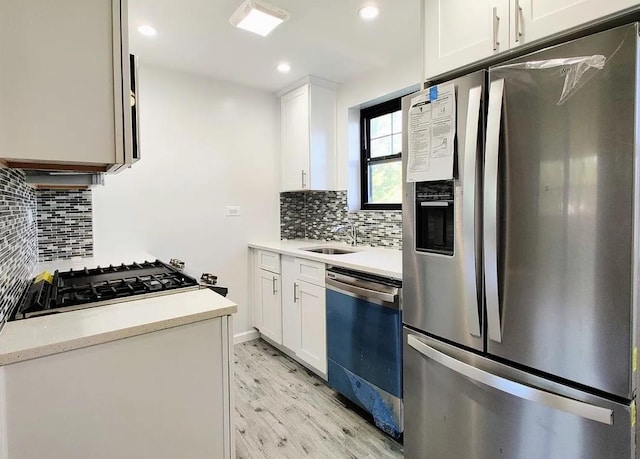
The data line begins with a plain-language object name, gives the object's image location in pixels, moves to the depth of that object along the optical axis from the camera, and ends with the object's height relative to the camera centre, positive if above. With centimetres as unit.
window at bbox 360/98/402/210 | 289 +58
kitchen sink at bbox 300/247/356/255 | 303 -26
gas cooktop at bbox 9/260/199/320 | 125 -28
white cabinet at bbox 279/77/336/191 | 308 +82
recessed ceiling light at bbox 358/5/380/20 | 195 +122
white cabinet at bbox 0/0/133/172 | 92 +40
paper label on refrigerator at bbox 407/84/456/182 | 139 +37
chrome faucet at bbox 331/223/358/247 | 312 -9
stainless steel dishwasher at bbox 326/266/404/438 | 184 -72
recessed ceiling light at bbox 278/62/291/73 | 276 +127
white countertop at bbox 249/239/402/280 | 197 -25
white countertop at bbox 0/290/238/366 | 97 -33
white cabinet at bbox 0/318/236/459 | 96 -55
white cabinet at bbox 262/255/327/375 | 247 -72
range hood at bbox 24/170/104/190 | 180 +25
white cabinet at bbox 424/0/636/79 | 114 +74
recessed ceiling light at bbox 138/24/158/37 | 218 +124
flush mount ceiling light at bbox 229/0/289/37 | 185 +117
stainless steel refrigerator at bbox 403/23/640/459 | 99 -14
